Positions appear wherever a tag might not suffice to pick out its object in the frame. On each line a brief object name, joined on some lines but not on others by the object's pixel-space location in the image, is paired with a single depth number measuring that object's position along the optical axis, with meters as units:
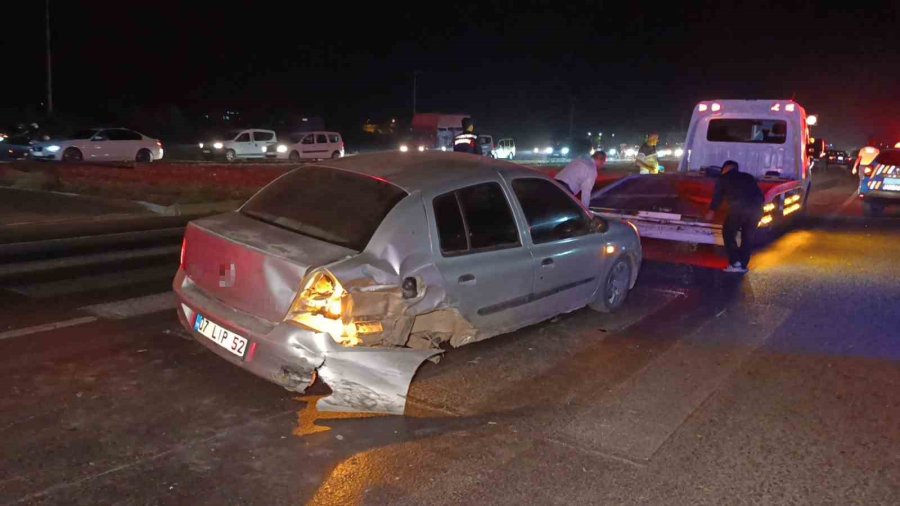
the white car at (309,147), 35.63
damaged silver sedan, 4.58
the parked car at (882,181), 16.56
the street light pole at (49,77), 35.50
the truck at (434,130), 42.94
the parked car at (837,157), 51.28
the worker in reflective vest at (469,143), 14.99
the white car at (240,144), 33.97
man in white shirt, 9.29
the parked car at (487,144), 39.28
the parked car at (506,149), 47.81
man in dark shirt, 9.59
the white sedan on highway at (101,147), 26.71
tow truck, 11.54
